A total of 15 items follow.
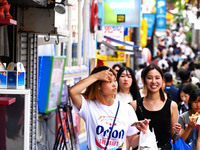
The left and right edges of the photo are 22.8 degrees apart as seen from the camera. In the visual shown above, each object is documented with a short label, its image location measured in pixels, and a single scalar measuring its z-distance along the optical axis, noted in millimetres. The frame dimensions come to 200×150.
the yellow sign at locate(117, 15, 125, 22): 17641
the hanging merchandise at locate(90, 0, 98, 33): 13649
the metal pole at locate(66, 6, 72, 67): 11453
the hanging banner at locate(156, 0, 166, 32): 32844
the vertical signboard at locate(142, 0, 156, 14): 31406
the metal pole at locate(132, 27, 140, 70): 23277
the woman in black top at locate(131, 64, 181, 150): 6035
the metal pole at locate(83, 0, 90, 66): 13078
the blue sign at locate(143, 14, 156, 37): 32500
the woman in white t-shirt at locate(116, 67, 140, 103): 8289
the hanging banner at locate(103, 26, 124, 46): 18578
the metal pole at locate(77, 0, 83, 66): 12484
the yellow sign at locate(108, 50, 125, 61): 18891
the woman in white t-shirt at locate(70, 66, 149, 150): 5324
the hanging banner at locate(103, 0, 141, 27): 17594
